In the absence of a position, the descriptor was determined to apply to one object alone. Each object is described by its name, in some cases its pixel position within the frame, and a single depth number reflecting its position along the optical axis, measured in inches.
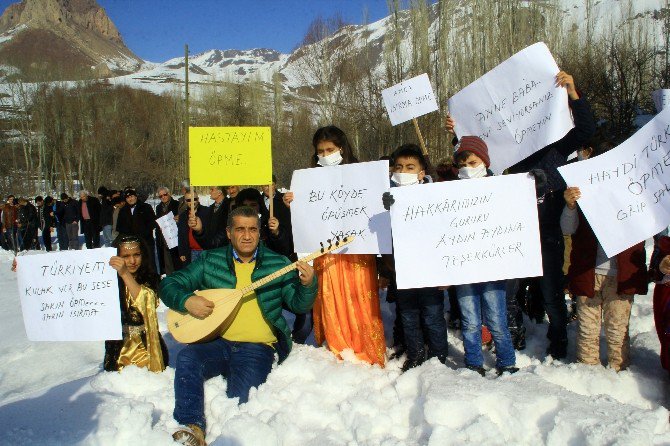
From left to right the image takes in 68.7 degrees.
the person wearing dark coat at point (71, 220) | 604.1
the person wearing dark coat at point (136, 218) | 370.3
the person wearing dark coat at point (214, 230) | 182.1
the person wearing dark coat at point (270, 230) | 171.6
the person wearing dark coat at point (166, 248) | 367.6
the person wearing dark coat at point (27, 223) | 608.1
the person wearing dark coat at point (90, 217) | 605.3
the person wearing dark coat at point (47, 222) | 643.5
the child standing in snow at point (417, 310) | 144.2
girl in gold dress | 146.7
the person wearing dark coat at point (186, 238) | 301.1
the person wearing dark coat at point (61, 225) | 625.3
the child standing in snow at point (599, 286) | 134.9
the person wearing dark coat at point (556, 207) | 146.9
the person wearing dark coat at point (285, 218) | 178.9
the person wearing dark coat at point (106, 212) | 532.7
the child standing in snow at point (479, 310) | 137.2
